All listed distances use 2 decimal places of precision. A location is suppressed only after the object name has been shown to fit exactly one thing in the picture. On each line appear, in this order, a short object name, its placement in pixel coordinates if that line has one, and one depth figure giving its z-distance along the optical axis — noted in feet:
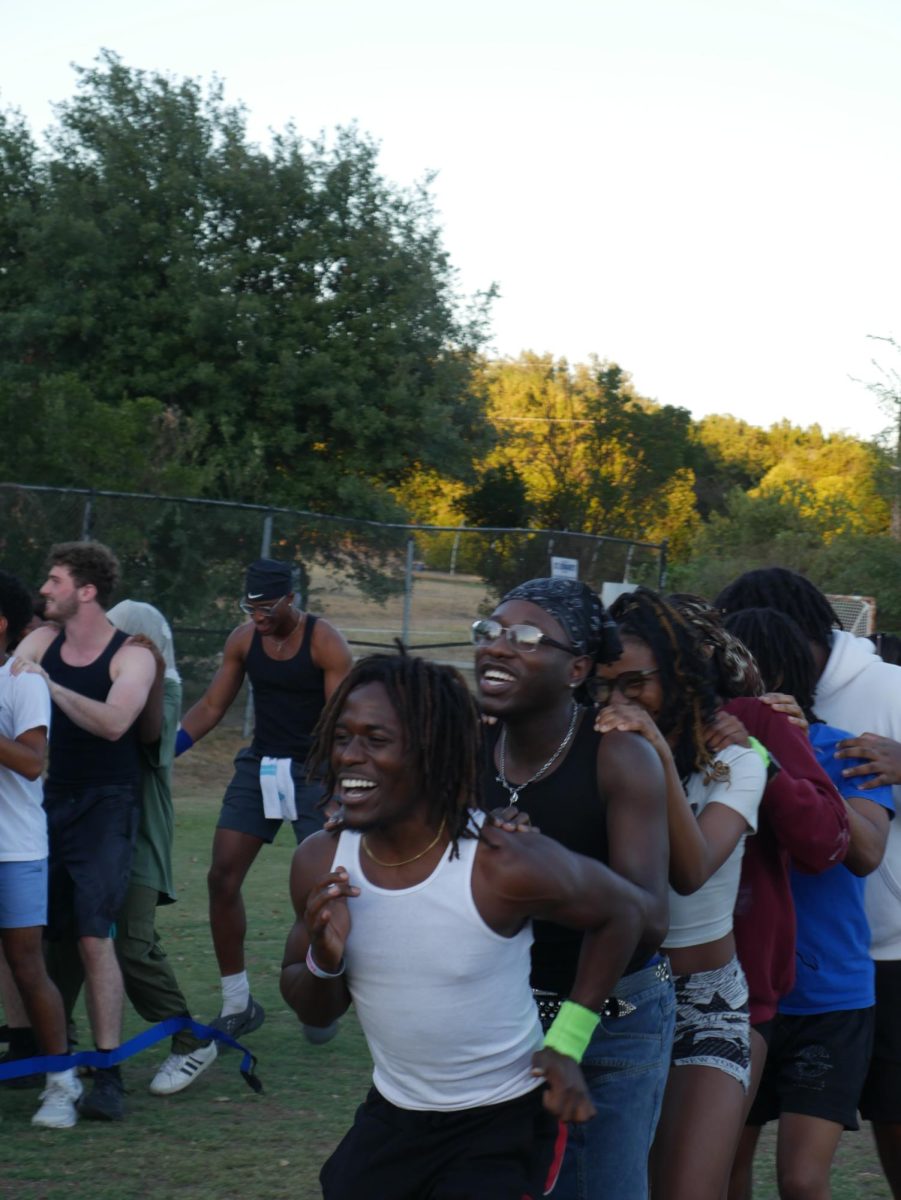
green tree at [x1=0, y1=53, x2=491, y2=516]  79.61
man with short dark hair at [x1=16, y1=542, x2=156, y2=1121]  18.61
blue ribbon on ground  18.15
